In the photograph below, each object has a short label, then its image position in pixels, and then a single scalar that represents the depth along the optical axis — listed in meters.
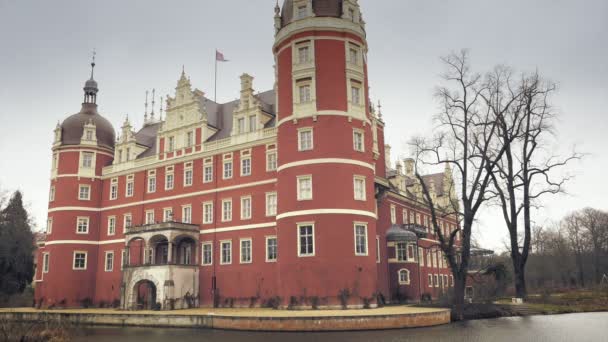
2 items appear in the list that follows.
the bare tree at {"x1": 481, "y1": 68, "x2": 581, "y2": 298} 36.19
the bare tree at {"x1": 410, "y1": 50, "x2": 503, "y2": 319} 33.16
